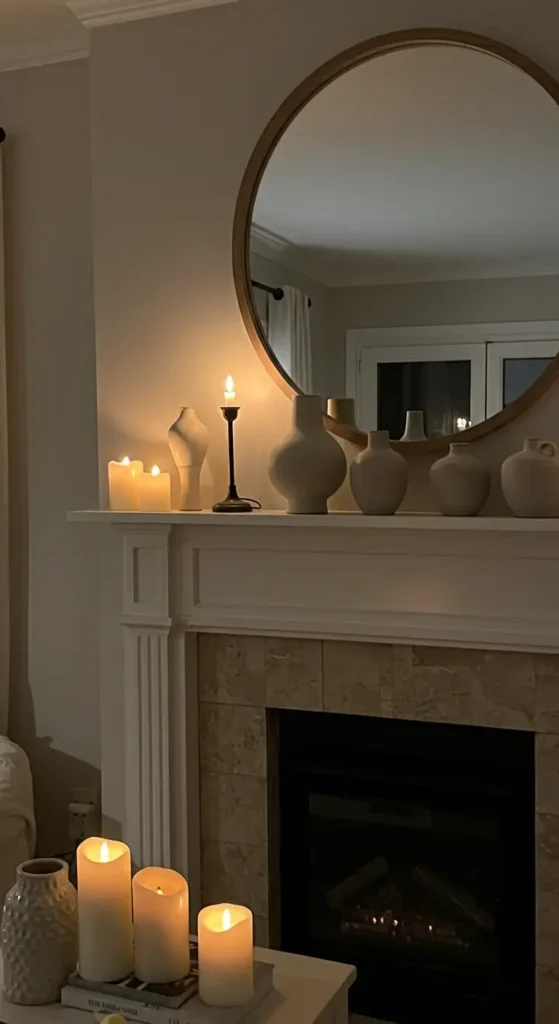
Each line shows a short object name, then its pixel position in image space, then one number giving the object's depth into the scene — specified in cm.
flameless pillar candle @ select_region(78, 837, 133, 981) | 181
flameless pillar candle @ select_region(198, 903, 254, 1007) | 178
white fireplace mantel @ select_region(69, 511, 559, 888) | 232
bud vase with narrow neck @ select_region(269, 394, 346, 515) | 241
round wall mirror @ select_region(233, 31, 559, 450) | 239
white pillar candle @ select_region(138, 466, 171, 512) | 267
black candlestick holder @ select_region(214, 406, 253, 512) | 254
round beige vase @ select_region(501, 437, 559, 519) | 222
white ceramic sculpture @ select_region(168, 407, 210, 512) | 261
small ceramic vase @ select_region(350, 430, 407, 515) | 236
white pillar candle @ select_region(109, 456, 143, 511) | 269
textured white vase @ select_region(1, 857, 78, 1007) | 184
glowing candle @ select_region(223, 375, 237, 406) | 260
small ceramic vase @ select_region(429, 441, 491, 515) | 231
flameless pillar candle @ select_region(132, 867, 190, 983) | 179
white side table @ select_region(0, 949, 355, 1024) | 181
